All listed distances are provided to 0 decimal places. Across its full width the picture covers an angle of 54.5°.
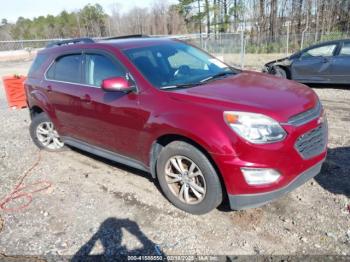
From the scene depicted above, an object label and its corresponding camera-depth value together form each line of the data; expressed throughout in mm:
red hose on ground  4134
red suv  3076
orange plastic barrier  9859
